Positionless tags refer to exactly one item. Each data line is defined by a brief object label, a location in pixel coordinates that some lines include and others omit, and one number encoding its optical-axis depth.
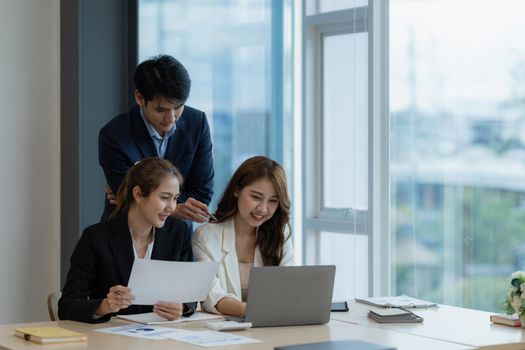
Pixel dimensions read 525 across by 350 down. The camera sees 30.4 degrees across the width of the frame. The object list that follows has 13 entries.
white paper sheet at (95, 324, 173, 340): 3.29
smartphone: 3.95
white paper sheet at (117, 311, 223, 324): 3.59
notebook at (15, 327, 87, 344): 3.13
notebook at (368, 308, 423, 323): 3.71
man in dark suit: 4.14
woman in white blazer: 4.05
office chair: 3.97
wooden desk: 3.12
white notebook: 4.04
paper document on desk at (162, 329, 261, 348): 3.18
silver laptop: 3.49
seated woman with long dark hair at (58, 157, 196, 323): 3.69
